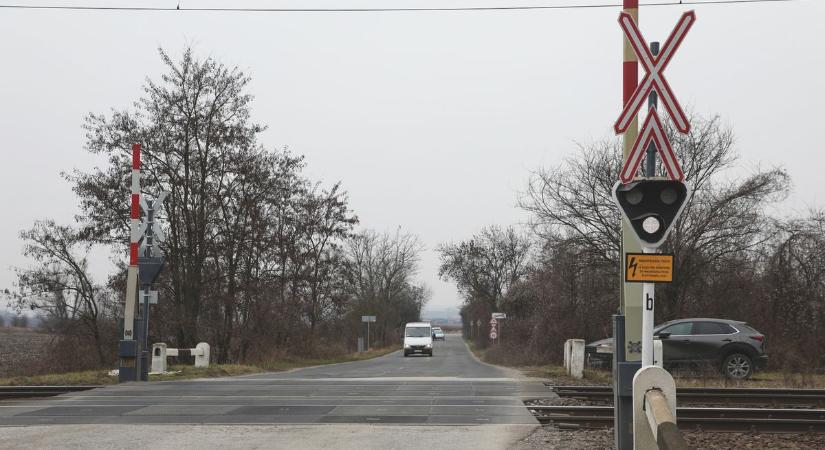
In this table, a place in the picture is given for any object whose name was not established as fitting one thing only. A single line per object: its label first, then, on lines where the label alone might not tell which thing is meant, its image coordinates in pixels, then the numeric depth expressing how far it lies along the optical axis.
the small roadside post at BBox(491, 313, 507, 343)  38.47
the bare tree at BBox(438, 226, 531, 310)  76.62
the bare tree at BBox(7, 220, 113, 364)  29.92
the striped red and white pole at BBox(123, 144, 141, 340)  17.98
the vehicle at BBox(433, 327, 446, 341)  100.28
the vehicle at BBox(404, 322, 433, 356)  47.44
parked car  18.62
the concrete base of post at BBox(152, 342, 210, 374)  20.61
